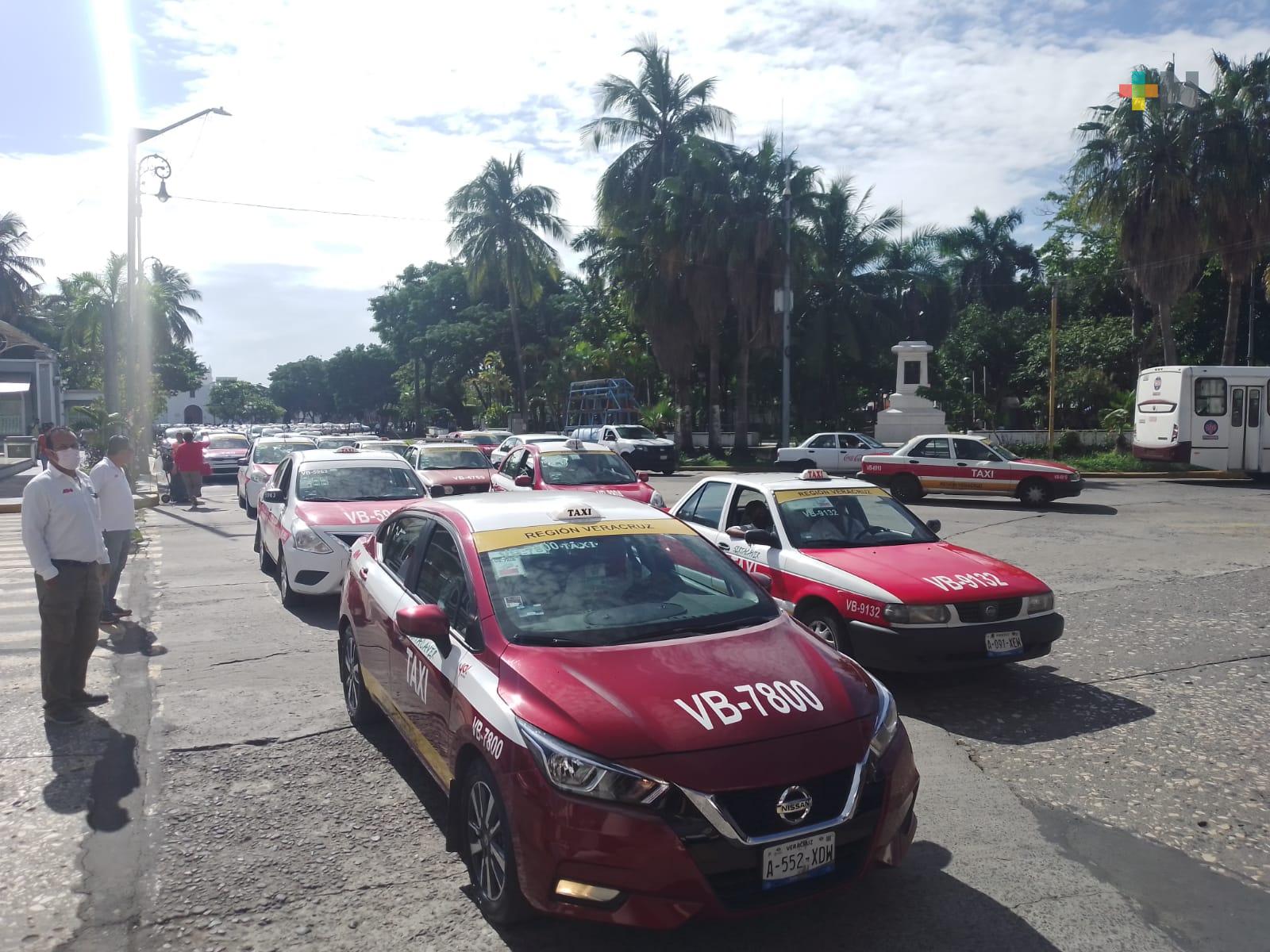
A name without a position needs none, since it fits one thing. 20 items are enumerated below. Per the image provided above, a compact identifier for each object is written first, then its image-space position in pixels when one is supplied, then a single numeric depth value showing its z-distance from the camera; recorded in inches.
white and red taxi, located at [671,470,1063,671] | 259.9
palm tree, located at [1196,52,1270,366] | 1139.9
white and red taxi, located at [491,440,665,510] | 570.9
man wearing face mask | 253.6
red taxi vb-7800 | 133.5
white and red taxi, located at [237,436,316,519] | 754.8
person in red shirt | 843.4
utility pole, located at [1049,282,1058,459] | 1176.4
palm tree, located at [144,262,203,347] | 2266.2
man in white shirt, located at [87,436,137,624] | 352.5
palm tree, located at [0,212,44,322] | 2337.6
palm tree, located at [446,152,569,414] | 1943.9
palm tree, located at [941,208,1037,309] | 2294.5
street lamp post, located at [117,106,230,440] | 926.4
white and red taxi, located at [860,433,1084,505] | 771.4
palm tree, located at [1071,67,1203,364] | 1167.6
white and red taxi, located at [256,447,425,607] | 383.9
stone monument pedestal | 1373.0
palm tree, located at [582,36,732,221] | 1572.3
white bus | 997.8
